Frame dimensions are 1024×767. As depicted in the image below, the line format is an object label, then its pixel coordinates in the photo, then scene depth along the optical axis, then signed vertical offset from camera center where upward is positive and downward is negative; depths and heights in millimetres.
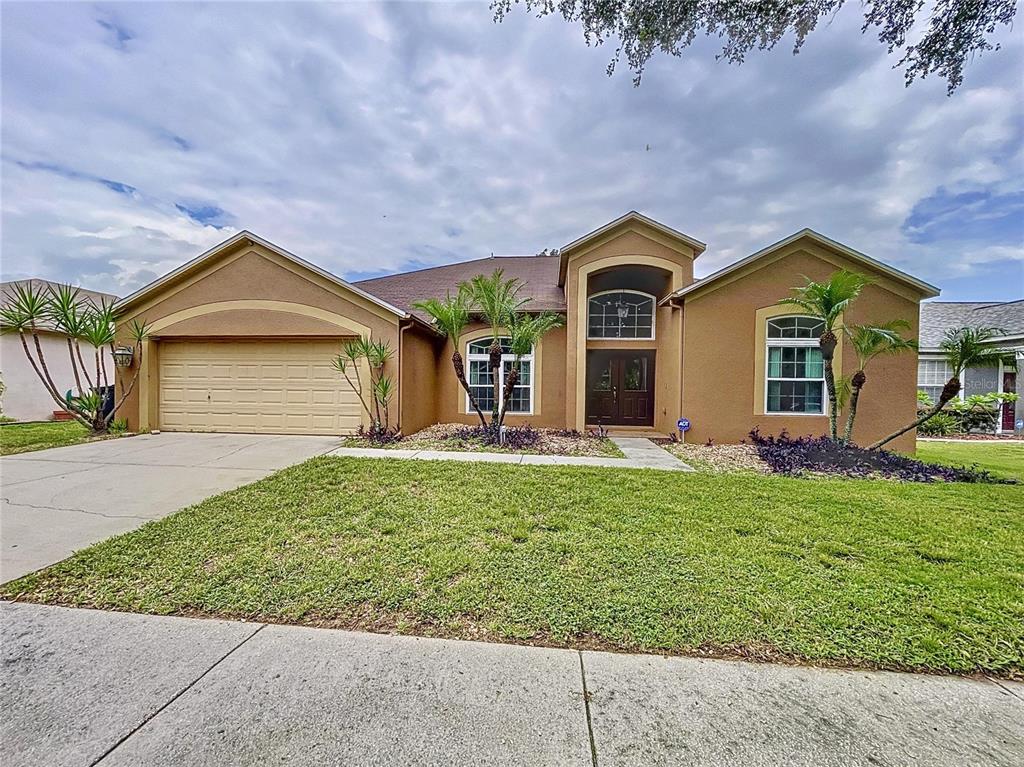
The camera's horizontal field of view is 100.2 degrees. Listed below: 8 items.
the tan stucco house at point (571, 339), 9922 +993
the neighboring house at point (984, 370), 15172 +804
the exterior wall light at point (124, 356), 10445 +506
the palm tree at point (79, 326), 9102 +1141
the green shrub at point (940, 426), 14352 -1433
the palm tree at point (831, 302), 7852 +1543
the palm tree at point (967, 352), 7570 +576
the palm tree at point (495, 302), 9188 +1704
